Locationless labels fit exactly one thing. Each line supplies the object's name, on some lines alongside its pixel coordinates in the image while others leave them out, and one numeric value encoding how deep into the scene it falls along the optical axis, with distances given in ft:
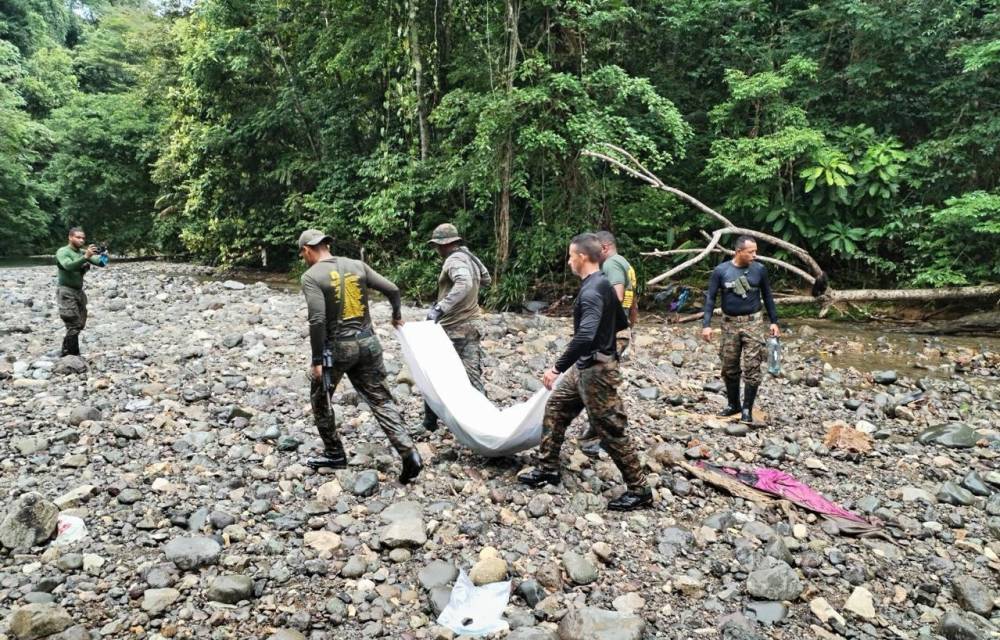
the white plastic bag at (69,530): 12.62
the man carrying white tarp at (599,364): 13.88
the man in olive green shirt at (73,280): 24.76
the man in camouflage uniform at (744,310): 20.65
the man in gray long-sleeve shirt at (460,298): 17.56
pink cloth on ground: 15.34
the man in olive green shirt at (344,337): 14.79
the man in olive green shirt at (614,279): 18.44
